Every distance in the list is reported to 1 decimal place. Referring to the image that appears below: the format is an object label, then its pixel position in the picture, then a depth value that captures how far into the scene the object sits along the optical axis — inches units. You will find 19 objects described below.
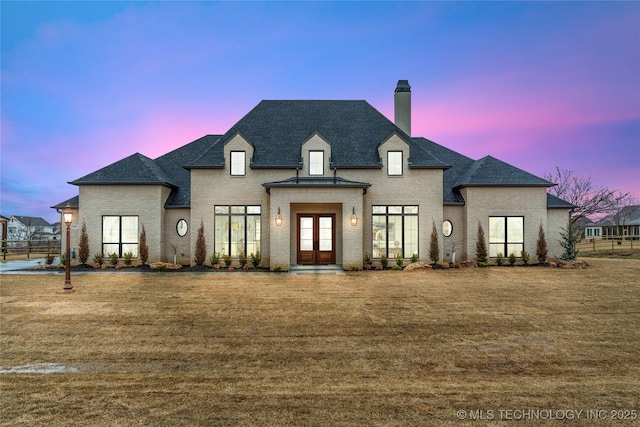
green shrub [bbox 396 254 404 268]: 670.5
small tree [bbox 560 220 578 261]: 706.8
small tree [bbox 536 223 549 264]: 706.8
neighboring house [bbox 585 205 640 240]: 2172.1
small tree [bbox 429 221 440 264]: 689.0
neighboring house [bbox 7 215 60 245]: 2849.4
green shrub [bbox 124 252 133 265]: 682.8
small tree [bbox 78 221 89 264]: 692.7
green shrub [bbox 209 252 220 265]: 676.5
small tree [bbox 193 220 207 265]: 687.7
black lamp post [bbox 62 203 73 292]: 458.3
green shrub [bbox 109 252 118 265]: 689.6
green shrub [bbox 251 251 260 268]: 671.1
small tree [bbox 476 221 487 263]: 701.9
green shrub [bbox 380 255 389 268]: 673.6
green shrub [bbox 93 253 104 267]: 688.4
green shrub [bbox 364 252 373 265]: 678.5
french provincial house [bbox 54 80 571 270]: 701.3
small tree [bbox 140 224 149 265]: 691.4
